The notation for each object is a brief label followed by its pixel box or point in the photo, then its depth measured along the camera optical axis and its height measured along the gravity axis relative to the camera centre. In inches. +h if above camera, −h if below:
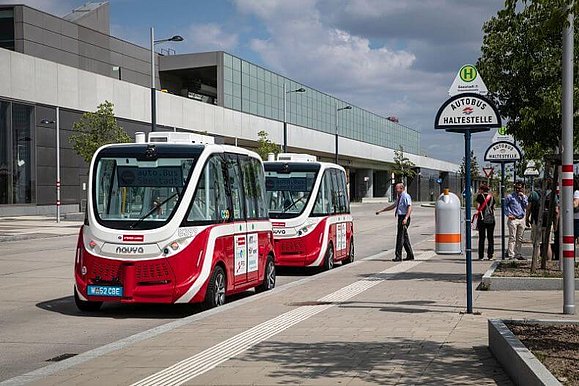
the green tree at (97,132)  1717.9 +116.2
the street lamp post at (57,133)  1878.9 +129.1
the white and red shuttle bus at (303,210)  678.5 -20.9
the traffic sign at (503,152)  729.0 +29.4
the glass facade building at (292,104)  2706.7 +330.6
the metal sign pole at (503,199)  762.6 -13.9
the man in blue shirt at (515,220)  737.0 -31.6
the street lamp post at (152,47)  1451.5 +268.5
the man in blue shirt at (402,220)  789.2 -33.1
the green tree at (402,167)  4340.6 +101.8
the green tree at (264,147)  2358.5 +114.7
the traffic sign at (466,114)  410.3 +36.0
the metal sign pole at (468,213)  405.4 -14.1
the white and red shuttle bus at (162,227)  441.7 -22.5
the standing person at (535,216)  574.6 -27.0
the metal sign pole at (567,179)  392.2 +2.8
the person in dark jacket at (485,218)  775.1 -31.2
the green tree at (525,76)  549.3 +75.4
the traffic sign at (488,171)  1126.5 +19.7
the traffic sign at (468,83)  413.7 +51.7
